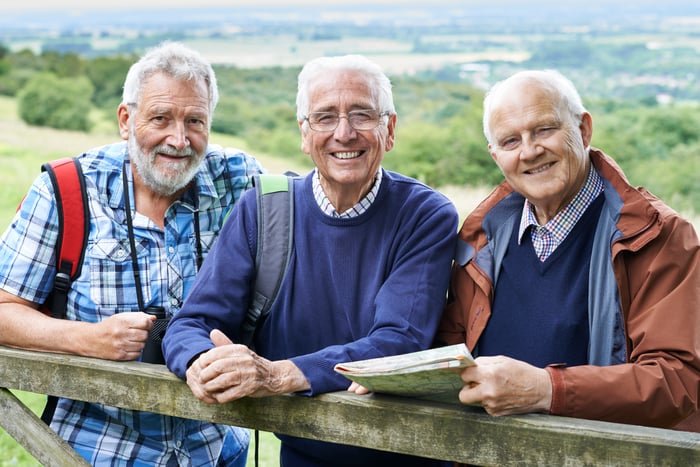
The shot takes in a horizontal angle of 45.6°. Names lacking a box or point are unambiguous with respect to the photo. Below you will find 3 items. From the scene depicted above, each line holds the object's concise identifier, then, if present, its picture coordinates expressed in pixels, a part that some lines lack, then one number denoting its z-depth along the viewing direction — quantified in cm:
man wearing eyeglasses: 240
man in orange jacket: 198
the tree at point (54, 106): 2503
